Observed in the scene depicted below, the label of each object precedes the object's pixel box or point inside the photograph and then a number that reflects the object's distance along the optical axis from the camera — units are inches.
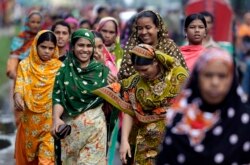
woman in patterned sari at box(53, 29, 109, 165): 410.2
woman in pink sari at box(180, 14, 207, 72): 468.4
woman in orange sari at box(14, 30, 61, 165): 460.5
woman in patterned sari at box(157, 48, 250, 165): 270.7
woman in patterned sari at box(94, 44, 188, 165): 376.4
